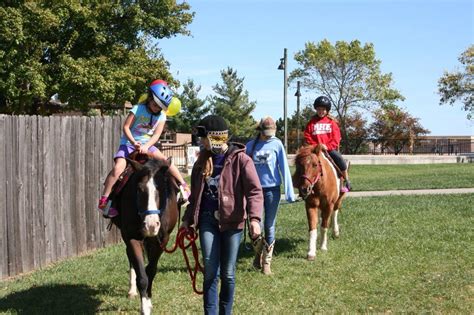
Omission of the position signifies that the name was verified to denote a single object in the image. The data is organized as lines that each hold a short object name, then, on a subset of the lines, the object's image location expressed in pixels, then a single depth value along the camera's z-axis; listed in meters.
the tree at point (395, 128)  49.09
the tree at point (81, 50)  28.09
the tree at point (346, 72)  47.78
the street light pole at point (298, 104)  47.45
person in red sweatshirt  10.70
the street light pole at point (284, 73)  32.59
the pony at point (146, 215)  6.23
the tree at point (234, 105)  64.00
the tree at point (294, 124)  52.35
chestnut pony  9.55
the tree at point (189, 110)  61.84
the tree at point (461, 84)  46.66
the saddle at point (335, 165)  10.59
